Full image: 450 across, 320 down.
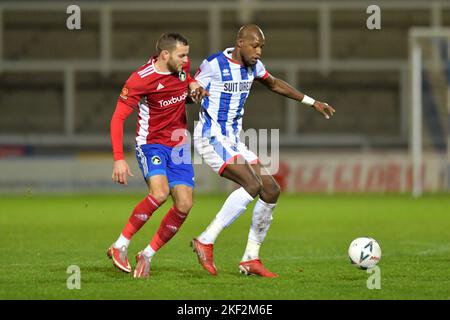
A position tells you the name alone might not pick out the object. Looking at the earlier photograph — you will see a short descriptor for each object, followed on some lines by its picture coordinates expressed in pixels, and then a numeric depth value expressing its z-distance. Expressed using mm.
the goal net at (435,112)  45906
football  15547
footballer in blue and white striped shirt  15734
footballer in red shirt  15578
